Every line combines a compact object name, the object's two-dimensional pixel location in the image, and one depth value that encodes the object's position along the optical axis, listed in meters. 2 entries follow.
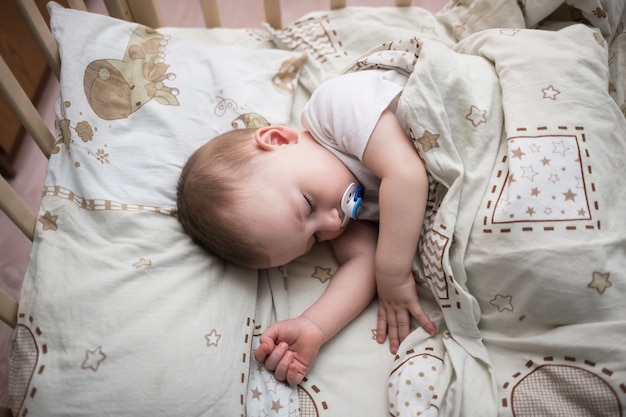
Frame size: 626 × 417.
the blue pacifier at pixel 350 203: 0.85
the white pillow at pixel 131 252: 0.71
